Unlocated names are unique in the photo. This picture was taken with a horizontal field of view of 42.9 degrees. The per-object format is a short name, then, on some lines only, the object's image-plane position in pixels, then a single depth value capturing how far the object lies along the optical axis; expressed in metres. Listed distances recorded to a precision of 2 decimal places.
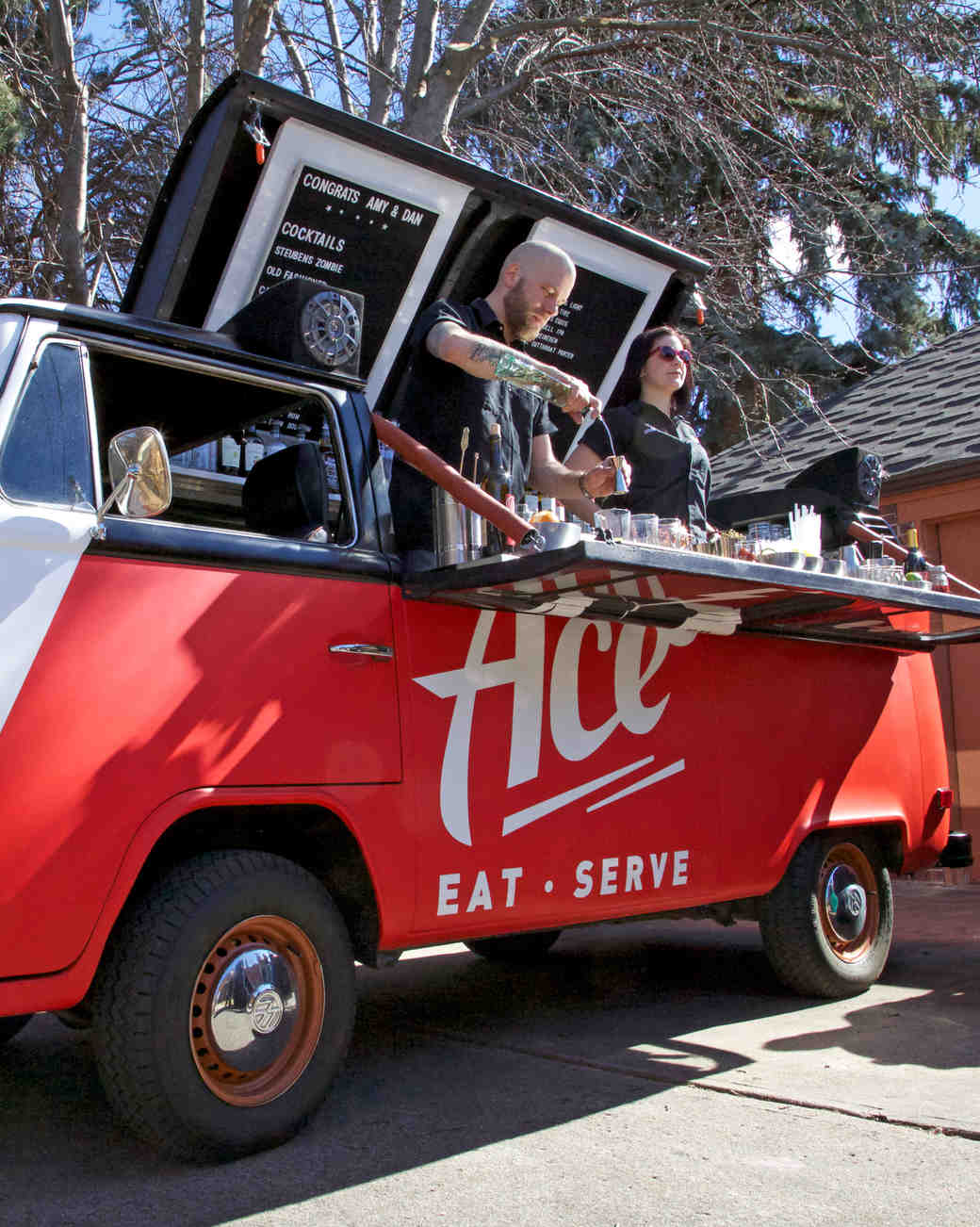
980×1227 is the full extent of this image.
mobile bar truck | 3.10
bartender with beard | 3.91
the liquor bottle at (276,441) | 4.22
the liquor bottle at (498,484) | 3.80
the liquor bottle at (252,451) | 4.33
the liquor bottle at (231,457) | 4.33
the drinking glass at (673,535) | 3.98
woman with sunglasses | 5.16
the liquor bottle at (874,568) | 4.73
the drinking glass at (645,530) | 3.93
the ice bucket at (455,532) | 3.76
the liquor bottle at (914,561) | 5.03
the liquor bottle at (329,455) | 4.00
